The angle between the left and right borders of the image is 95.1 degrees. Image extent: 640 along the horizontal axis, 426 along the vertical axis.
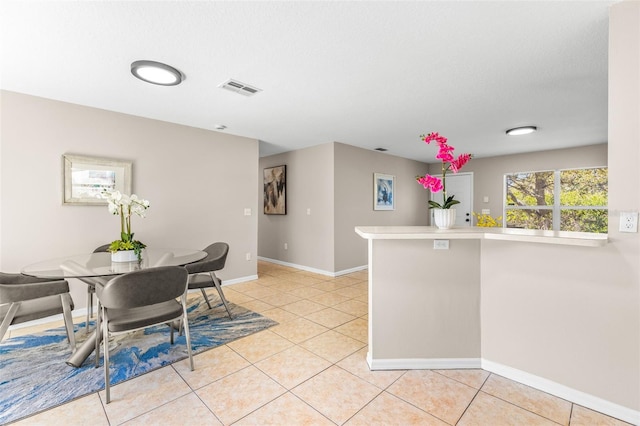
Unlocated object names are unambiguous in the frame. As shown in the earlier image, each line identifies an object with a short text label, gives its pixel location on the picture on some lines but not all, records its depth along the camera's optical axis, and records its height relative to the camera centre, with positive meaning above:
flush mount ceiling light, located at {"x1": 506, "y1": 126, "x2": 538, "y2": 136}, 4.04 +1.12
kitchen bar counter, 2.14 -0.68
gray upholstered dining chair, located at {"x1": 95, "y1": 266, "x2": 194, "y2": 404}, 1.82 -0.59
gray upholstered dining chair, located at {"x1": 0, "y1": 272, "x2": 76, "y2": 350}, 1.99 -0.69
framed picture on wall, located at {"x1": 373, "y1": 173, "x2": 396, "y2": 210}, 5.82 +0.37
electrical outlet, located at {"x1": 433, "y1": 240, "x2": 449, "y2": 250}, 2.14 -0.25
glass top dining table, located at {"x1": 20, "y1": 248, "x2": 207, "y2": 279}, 1.97 -0.43
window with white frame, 5.21 +0.19
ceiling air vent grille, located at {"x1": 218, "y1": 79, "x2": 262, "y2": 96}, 2.62 +1.14
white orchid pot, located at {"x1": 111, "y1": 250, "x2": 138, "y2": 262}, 2.39 -0.38
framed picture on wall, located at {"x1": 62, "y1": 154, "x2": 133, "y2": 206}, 3.11 +0.36
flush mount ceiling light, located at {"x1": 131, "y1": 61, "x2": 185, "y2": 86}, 2.25 +1.11
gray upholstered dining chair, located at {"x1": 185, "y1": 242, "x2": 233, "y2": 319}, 2.93 -0.61
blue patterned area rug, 1.82 -1.16
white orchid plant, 2.41 +0.00
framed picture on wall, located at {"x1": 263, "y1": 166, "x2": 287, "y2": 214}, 5.85 +0.41
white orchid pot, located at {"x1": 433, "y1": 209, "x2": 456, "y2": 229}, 2.27 -0.06
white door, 6.66 +0.39
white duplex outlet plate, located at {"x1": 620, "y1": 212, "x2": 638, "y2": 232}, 1.52 -0.06
